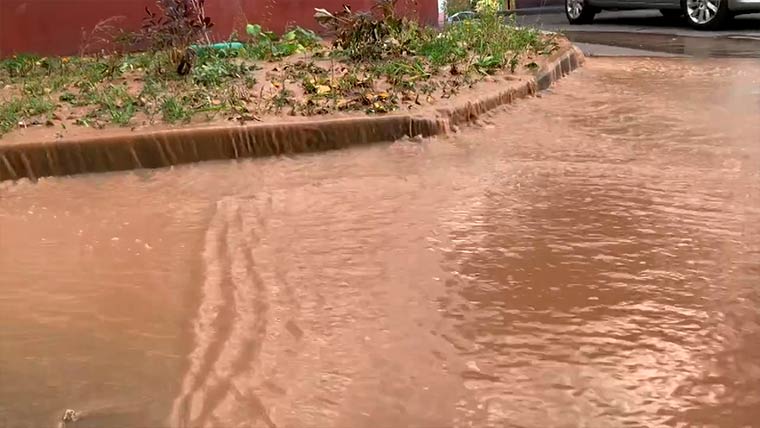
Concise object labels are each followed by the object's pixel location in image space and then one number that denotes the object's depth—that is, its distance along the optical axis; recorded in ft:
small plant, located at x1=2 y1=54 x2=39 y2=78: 17.02
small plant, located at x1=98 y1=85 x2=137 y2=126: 12.87
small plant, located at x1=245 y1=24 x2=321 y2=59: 18.01
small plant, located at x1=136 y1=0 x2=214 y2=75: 15.80
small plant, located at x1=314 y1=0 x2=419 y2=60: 17.07
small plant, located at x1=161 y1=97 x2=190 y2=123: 12.97
